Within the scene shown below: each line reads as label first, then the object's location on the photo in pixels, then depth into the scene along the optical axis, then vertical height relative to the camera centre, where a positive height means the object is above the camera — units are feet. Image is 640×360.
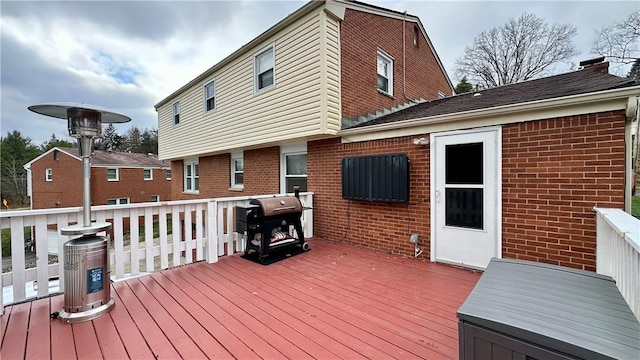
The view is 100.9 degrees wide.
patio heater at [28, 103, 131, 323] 8.59 -2.35
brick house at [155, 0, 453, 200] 18.75 +7.92
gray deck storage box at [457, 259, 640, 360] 4.21 -2.67
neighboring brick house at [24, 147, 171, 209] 67.51 +0.16
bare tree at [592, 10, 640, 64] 36.45 +19.34
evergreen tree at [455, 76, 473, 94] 52.27 +17.61
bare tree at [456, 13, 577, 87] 51.67 +25.86
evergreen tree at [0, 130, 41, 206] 83.41 +4.52
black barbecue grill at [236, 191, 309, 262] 14.52 -2.60
